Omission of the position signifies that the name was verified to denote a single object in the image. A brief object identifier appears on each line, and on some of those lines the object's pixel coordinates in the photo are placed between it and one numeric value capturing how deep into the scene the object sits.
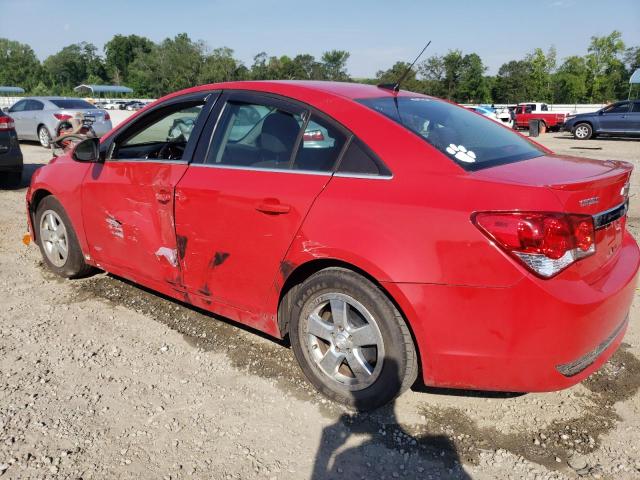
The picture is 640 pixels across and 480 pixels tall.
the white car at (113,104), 60.06
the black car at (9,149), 8.45
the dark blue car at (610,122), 21.56
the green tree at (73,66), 117.88
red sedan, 2.27
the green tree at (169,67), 76.44
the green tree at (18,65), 113.50
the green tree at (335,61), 81.22
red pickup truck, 29.56
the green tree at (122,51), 126.26
